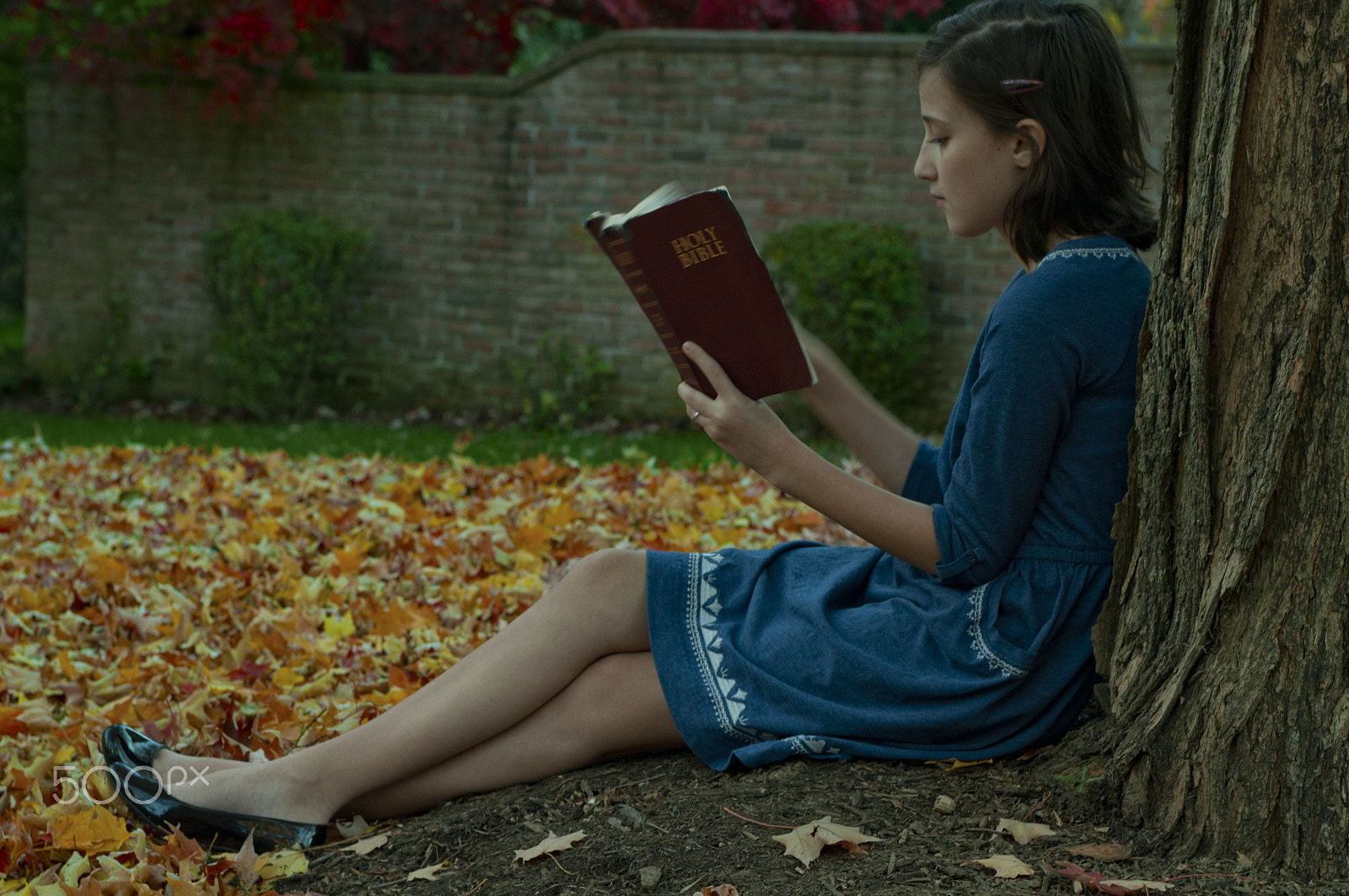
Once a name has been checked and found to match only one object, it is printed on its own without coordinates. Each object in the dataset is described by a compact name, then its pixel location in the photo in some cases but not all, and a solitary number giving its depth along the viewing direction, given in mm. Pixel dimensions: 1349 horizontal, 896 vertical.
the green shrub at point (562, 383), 8674
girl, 2964
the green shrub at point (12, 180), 10694
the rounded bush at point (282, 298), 8811
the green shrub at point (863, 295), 7762
